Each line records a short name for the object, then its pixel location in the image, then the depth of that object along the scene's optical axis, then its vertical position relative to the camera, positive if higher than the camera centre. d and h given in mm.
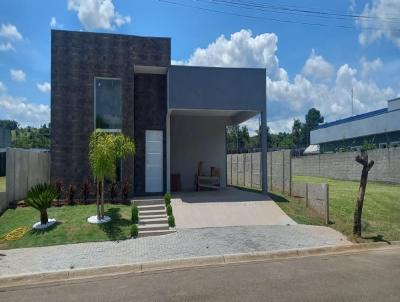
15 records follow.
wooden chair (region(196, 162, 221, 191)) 18766 -1079
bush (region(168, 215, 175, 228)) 11944 -2019
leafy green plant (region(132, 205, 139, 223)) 11977 -1808
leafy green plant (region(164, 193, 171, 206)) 13607 -1504
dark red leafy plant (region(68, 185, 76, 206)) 14181 -1368
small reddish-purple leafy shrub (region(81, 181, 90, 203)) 14562 -1279
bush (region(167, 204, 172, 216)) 12603 -1768
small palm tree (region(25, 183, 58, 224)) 11445 -1274
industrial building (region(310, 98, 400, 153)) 38406 +3277
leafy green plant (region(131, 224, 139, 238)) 10984 -2116
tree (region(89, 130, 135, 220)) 11680 +166
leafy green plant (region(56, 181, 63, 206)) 14486 -1169
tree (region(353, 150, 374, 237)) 11242 -1153
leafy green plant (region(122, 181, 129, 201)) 14570 -1317
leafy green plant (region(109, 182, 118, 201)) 14820 -1325
